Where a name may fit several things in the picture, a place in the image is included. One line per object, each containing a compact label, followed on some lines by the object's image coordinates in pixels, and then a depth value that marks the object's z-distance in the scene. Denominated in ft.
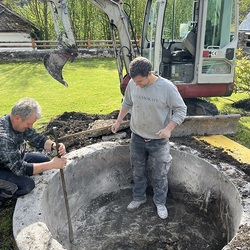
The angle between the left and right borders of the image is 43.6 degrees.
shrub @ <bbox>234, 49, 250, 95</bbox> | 24.25
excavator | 17.15
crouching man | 9.54
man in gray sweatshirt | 10.55
